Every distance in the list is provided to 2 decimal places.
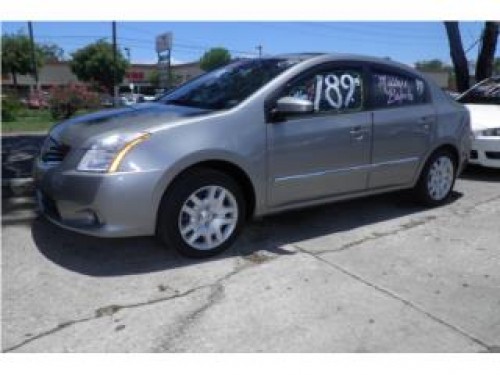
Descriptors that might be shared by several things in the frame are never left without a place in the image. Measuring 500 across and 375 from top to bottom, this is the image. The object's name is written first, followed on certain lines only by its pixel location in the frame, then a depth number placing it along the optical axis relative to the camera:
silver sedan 3.98
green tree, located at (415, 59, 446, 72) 105.96
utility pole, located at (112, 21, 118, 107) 31.34
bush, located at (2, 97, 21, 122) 19.58
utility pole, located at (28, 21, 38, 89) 43.43
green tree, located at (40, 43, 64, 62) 81.44
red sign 77.12
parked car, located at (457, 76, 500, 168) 7.45
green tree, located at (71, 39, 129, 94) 61.41
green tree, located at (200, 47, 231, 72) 75.62
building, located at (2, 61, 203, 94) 71.50
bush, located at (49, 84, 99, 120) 19.95
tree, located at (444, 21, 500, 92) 13.06
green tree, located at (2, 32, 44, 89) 54.06
